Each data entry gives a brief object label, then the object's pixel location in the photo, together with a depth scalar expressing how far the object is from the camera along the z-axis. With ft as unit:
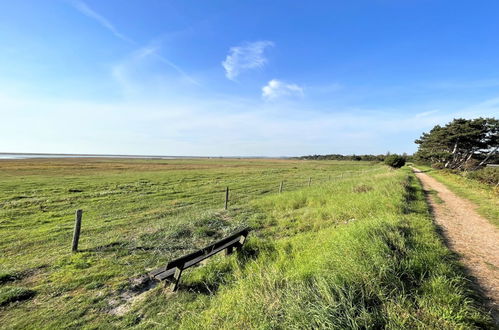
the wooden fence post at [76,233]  23.13
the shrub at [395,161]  158.10
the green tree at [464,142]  100.94
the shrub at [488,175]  59.97
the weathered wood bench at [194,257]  15.60
